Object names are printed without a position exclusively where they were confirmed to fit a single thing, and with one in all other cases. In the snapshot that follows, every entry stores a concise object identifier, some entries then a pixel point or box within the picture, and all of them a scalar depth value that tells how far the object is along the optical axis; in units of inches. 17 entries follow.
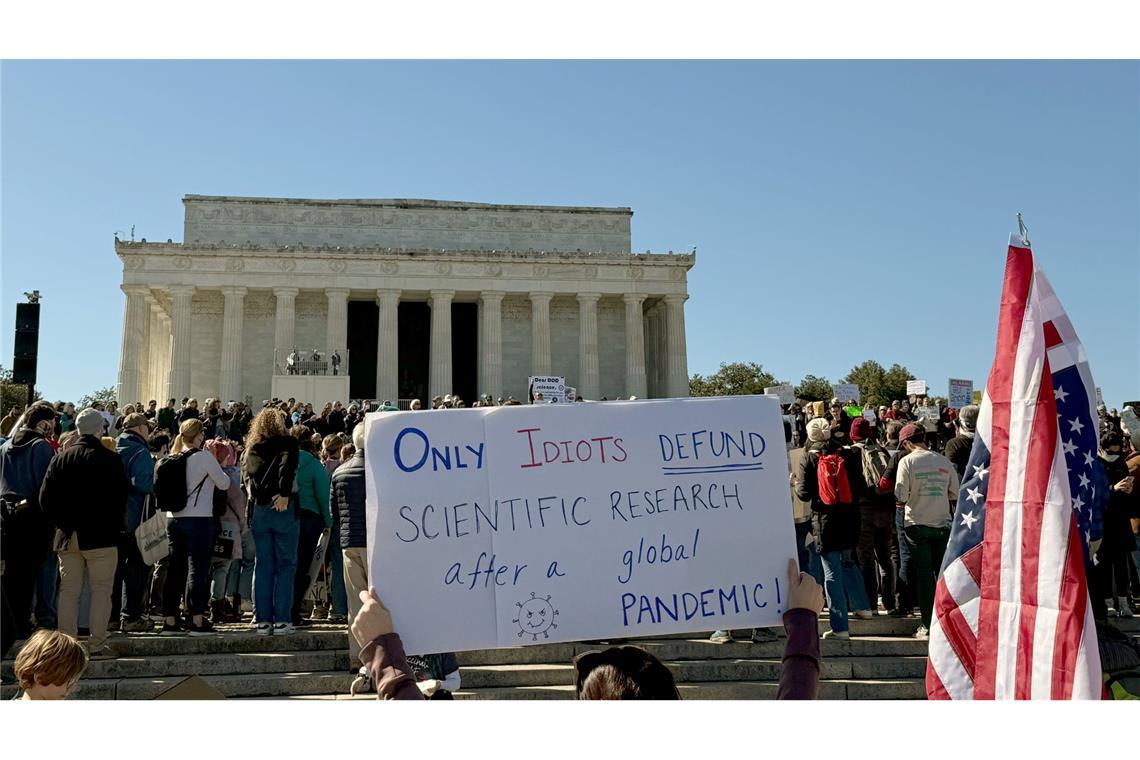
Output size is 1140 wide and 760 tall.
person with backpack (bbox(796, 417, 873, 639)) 403.5
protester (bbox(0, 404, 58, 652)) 367.9
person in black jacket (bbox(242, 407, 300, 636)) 387.2
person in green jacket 410.6
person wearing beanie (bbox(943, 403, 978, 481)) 427.0
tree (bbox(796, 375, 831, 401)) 3063.5
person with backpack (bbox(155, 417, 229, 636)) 393.4
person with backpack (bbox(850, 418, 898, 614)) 454.6
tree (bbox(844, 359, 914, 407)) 3034.0
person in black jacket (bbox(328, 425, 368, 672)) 329.4
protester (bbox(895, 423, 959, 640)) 408.8
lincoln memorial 2033.7
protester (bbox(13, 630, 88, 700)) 168.9
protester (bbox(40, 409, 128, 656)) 346.0
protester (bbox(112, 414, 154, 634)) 405.7
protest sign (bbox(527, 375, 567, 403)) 1140.9
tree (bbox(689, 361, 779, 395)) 3191.4
